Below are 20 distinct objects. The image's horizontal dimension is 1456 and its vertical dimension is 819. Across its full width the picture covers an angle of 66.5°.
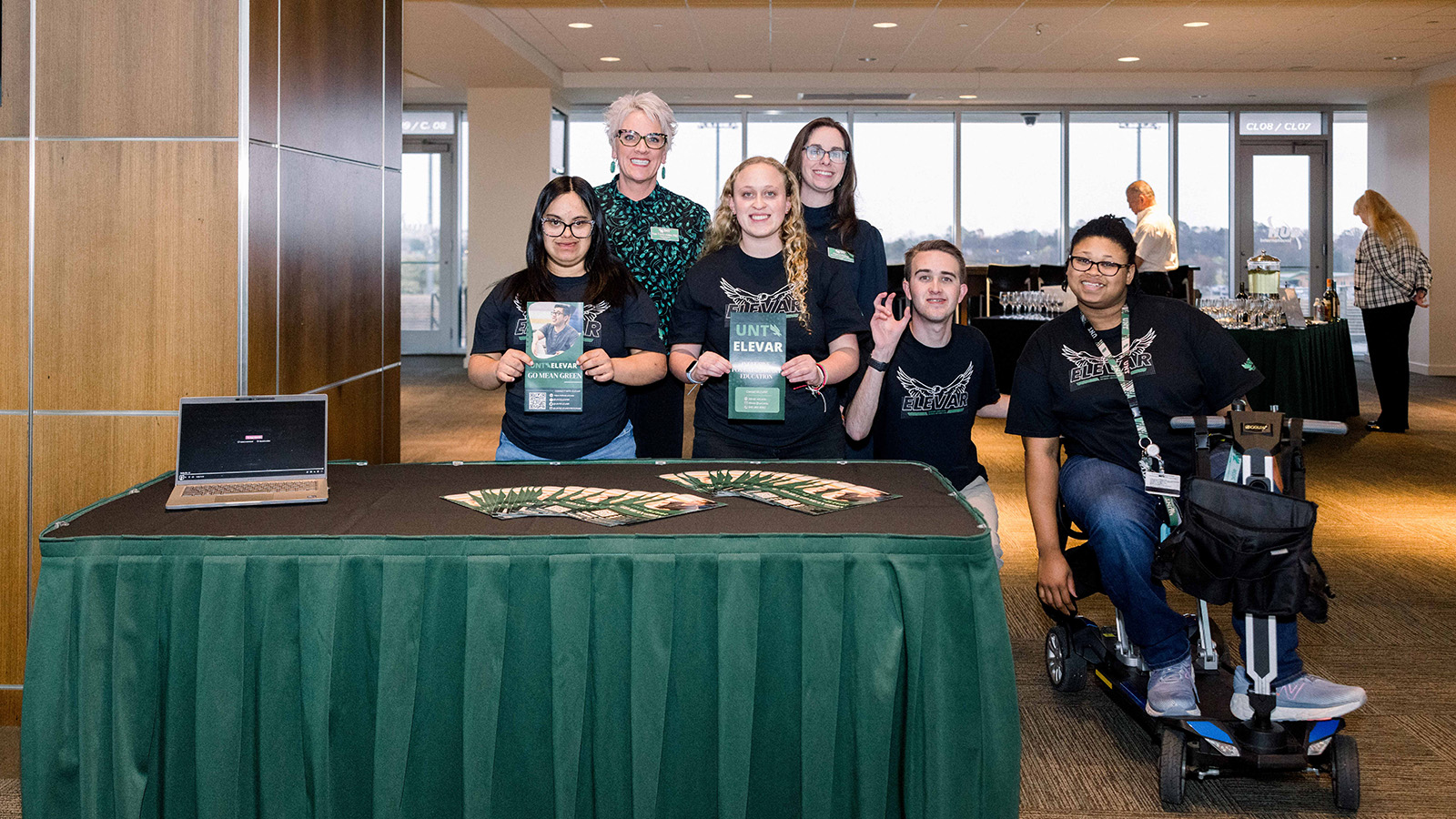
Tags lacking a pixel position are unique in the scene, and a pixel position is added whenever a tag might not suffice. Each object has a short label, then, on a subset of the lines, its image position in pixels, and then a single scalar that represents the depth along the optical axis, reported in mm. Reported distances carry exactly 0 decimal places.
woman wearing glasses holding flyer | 2639
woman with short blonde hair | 2988
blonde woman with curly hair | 2643
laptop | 2045
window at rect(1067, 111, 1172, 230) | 12664
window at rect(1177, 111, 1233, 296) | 12695
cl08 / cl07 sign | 12586
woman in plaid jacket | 7484
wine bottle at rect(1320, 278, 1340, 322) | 7766
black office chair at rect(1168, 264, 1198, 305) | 8039
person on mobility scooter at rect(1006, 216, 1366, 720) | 2516
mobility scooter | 2141
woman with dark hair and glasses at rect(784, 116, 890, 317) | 3002
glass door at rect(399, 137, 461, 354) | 13570
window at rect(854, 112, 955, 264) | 12820
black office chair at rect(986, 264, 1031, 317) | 9414
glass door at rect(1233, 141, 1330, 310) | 12641
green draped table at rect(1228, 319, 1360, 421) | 6641
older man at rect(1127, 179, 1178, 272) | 8242
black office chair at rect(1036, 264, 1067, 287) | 9492
